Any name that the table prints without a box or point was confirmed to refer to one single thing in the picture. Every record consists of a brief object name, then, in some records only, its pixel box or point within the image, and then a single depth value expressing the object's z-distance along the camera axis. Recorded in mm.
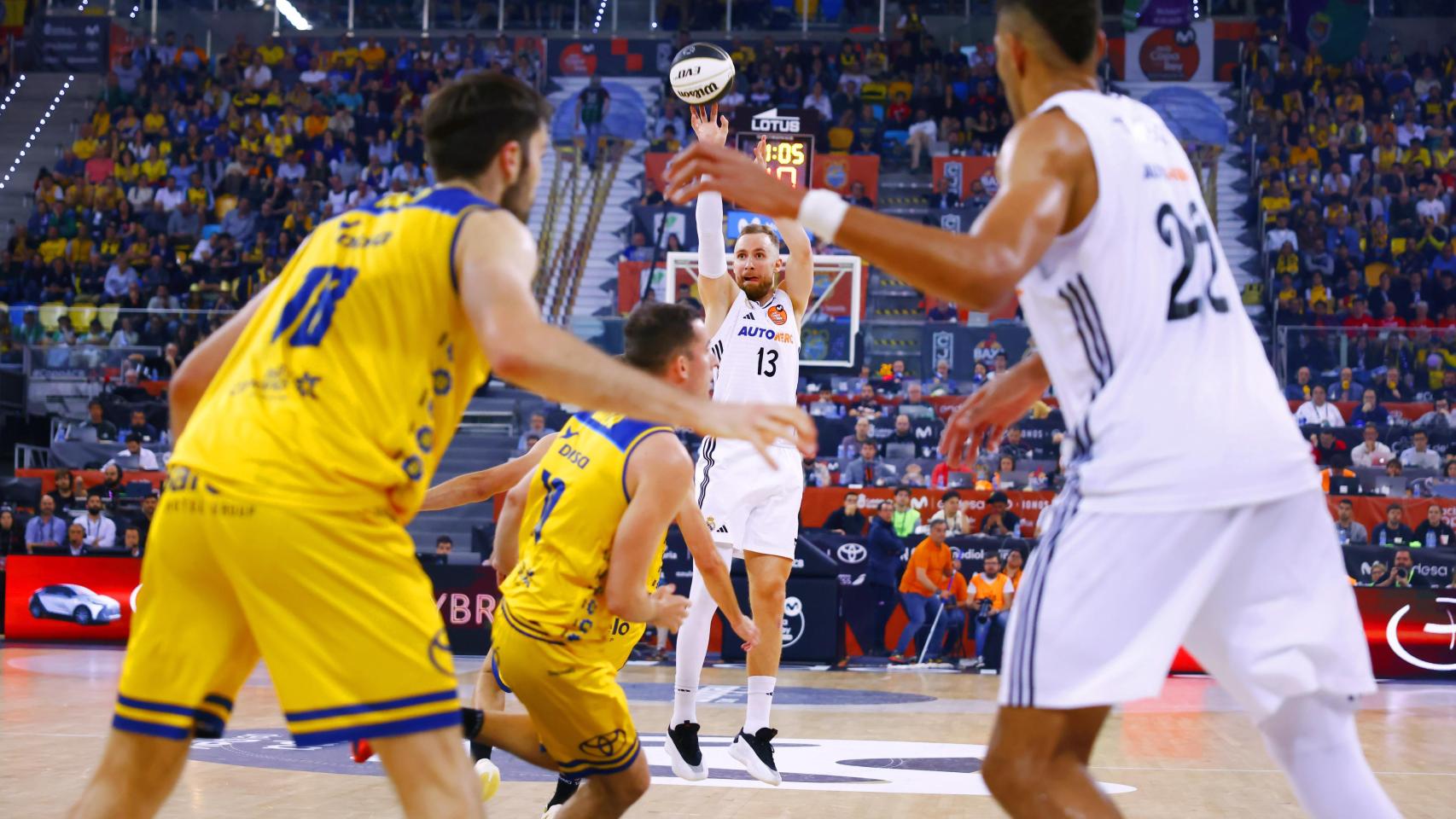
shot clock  15719
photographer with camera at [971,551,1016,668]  14625
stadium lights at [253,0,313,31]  30844
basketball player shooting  7371
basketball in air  7012
